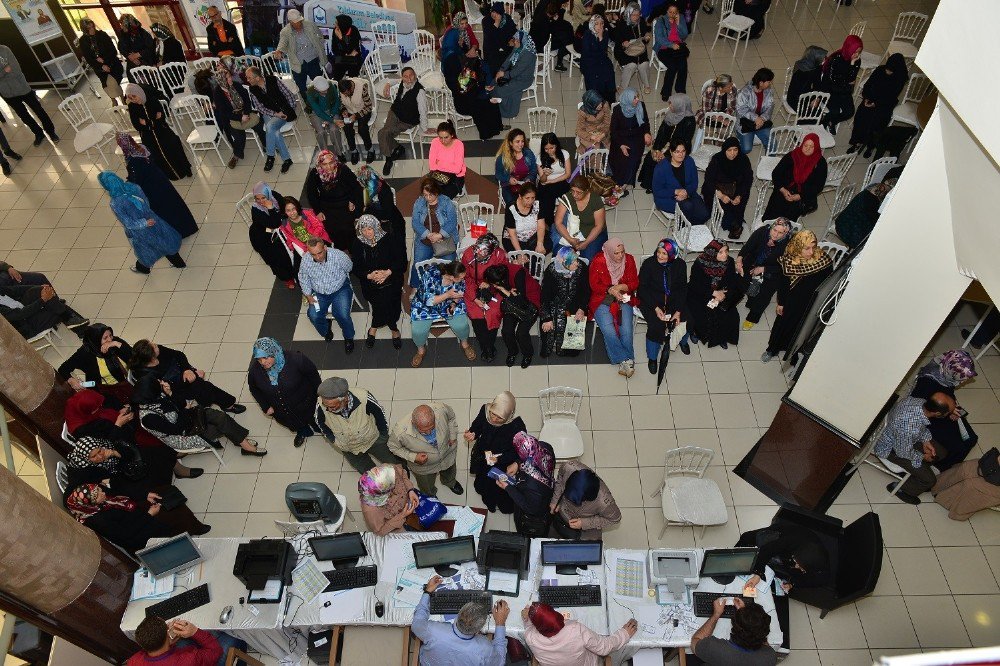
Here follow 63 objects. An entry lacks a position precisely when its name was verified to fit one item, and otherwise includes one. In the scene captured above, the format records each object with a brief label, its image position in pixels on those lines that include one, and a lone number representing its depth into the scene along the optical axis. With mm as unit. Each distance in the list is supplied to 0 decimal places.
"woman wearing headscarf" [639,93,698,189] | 7848
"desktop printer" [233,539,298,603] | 4727
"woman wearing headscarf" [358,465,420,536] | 4715
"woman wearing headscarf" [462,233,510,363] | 6273
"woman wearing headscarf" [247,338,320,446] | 5543
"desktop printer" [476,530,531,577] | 4656
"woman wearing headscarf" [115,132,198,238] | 7566
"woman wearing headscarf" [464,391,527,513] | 4949
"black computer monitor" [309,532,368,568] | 4707
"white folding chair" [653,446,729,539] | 5367
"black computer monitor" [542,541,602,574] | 4625
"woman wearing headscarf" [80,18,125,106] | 9820
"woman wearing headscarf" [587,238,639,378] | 6391
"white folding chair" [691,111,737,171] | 8039
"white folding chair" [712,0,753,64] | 10578
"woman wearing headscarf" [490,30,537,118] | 9211
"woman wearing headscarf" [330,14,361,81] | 9438
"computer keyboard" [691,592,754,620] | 4512
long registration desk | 4535
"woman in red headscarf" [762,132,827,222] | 7078
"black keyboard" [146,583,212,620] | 4742
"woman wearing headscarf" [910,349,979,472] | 5473
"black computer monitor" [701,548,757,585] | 4492
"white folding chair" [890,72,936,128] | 8336
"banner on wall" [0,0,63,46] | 10234
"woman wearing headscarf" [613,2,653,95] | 9688
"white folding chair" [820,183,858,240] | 7342
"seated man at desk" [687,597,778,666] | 3938
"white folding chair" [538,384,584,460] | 5754
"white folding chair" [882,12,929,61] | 9359
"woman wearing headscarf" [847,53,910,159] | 8188
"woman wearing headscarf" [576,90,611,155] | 7957
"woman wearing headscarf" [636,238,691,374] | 6180
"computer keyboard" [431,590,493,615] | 4574
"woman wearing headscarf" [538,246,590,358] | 6301
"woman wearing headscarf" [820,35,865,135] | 8578
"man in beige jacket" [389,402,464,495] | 5012
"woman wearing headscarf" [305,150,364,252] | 7191
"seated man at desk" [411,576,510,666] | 4043
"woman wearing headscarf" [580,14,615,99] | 9070
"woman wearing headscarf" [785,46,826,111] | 8781
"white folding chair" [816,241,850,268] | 6285
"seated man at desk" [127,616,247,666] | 4043
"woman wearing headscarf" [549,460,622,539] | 4742
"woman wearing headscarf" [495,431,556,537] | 4984
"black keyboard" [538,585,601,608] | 4605
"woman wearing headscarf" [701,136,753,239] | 7164
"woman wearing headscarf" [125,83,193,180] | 8414
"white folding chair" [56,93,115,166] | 9148
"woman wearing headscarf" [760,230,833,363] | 6000
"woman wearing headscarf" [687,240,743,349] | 6266
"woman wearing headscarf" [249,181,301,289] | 6902
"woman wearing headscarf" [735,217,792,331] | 6168
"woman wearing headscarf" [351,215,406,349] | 6477
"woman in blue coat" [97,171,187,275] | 7262
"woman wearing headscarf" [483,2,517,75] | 9555
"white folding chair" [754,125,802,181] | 7879
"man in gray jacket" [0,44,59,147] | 9156
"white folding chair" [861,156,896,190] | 6989
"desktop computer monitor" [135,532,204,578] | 4766
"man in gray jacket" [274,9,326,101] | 9328
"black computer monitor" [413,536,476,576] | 4664
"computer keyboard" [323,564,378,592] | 4793
